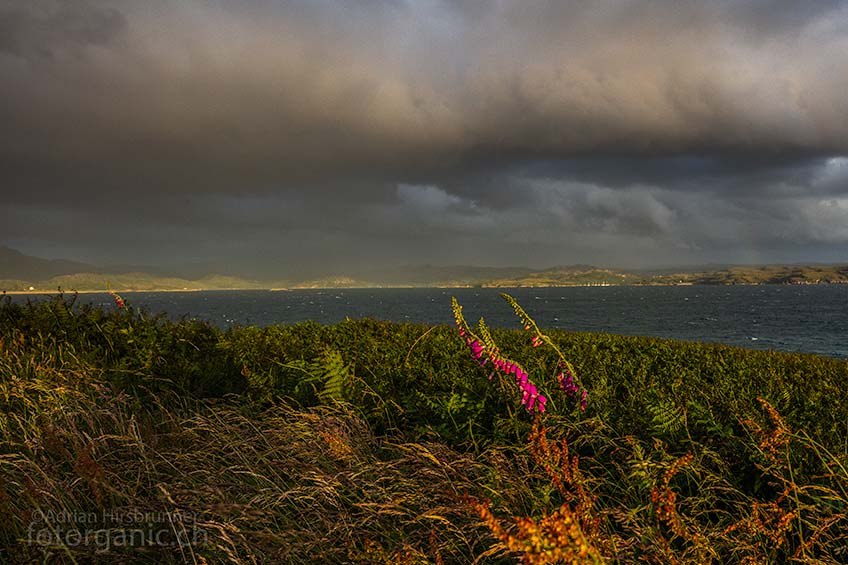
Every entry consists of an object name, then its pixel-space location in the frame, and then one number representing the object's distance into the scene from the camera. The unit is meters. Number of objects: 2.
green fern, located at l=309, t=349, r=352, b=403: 5.48
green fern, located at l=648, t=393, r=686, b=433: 3.97
